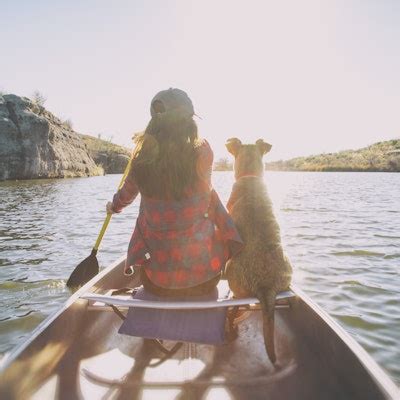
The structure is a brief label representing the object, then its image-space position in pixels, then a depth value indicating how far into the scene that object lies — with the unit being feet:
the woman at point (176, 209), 9.01
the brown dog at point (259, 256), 9.63
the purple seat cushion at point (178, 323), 9.30
